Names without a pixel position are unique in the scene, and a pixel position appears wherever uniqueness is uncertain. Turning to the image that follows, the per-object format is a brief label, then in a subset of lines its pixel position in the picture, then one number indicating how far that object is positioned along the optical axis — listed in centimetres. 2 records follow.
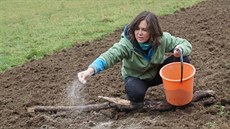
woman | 420
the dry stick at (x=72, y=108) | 463
